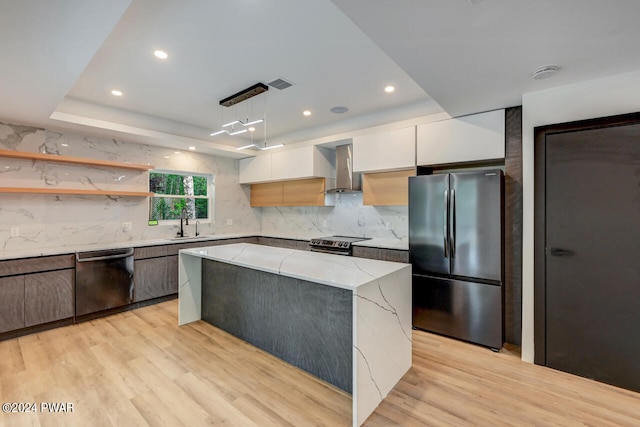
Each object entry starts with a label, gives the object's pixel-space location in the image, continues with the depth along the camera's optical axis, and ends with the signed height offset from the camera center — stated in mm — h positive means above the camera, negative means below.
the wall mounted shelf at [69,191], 3240 +284
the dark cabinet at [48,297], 3092 -902
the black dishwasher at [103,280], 3422 -805
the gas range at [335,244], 3937 -445
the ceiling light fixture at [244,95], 2959 +1268
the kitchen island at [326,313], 1876 -802
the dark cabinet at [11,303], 2947 -903
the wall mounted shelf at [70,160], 3254 +672
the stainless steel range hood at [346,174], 4445 +605
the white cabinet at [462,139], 2979 +793
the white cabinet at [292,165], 4621 +813
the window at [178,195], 4680 +322
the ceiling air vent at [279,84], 2861 +1296
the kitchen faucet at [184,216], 4869 -40
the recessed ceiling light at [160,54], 2336 +1300
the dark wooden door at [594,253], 2168 -328
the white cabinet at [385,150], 3572 +806
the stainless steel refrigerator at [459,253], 2818 -425
